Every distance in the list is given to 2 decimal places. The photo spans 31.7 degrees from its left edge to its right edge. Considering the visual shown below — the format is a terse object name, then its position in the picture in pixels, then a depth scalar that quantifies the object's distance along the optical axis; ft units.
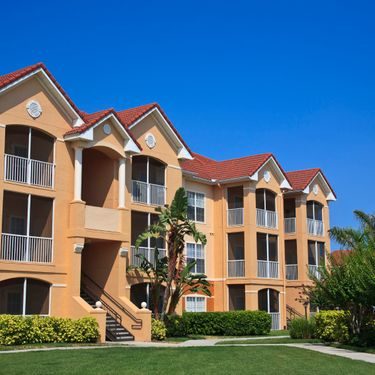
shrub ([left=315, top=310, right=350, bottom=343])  89.61
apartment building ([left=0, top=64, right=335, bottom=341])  90.68
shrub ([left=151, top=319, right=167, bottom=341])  96.17
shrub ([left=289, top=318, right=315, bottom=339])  100.17
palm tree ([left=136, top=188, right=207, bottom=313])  100.63
